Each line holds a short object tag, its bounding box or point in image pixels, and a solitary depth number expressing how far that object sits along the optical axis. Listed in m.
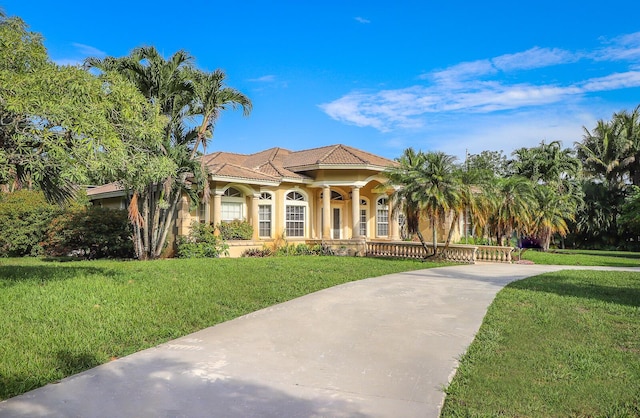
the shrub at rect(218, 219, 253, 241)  21.78
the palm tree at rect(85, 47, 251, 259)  17.36
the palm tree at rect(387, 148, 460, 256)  19.36
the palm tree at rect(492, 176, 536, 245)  24.34
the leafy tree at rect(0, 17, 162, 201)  7.73
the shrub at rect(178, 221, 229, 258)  19.84
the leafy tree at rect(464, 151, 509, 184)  50.56
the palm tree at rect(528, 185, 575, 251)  28.23
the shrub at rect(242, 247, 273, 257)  22.10
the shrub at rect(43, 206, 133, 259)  19.47
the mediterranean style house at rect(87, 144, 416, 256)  22.36
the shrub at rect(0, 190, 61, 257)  20.08
